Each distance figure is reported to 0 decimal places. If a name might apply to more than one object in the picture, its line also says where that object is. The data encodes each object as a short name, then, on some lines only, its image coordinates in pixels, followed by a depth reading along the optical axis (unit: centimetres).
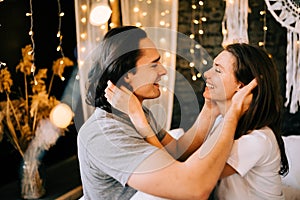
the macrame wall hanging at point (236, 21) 288
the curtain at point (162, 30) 324
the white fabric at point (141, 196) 156
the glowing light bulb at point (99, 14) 324
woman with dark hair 152
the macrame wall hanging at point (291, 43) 268
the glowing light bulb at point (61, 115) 316
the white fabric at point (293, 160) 222
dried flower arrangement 296
